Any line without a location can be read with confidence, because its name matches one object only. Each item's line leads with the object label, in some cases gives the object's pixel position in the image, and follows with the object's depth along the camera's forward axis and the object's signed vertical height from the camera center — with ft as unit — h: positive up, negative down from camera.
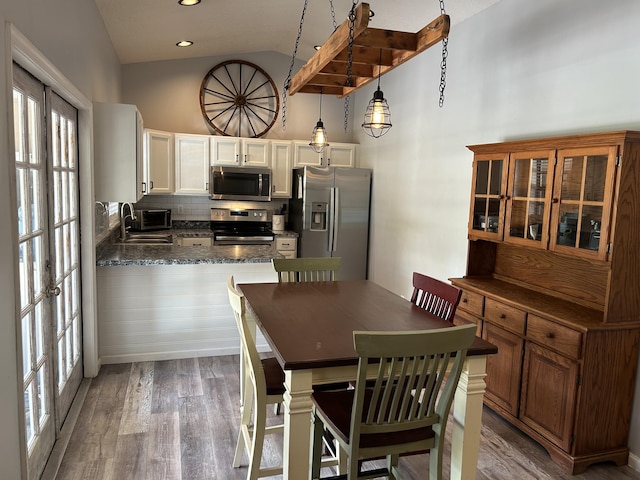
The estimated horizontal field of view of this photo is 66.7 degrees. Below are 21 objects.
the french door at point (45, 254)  7.07 -1.27
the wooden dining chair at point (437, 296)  8.52 -1.89
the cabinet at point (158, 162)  18.12 +0.80
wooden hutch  8.19 -2.02
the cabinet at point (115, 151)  11.69 +0.75
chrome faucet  16.46 -1.43
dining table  6.10 -2.09
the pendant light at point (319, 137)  11.50 +1.22
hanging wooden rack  7.32 +2.38
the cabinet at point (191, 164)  18.97 +0.81
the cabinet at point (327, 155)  20.31 +1.40
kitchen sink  15.89 -1.90
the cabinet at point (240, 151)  19.43 +1.38
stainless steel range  19.62 -1.76
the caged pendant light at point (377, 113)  8.34 +1.32
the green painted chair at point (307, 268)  10.64 -1.76
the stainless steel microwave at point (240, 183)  19.36 +0.09
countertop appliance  18.52 -1.45
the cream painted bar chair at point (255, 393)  6.89 -3.10
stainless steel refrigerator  19.11 -1.03
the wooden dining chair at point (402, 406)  5.58 -2.66
